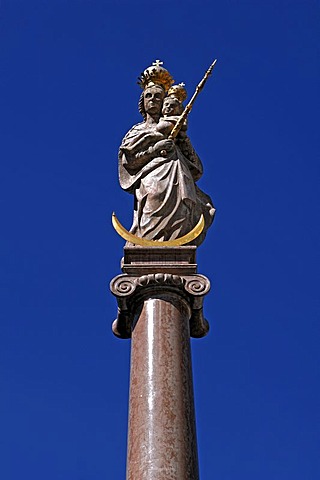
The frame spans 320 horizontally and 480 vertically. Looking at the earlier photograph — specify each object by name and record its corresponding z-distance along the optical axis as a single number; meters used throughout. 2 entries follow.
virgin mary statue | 12.79
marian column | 10.05
